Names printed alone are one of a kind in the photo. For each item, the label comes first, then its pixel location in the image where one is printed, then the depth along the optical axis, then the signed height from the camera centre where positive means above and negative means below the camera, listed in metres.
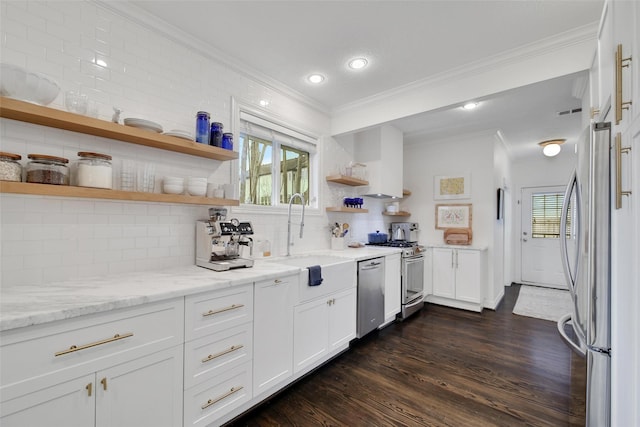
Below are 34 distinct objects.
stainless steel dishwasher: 2.83 -0.86
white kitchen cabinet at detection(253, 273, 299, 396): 1.83 -0.82
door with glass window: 5.66 -0.41
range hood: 3.84 +0.83
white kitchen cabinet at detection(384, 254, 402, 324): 3.27 -0.88
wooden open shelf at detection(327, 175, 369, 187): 3.38 +0.45
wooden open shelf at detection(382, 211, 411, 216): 4.51 +0.05
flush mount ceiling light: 4.61 +1.21
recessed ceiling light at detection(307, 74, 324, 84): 2.68 +1.36
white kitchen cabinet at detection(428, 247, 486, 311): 3.94 -0.89
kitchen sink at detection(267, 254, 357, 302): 2.19 -0.52
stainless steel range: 3.58 -0.82
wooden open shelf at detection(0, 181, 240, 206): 1.29 +0.10
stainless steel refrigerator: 1.28 -0.25
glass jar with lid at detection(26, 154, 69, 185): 1.39 +0.22
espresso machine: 1.98 -0.21
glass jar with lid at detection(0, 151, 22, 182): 1.30 +0.21
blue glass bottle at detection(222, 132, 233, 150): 2.22 +0.59
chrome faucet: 2.82 -0.17
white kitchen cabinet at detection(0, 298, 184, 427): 1.02 -0.68
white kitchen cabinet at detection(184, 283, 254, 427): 1.50 -0.82
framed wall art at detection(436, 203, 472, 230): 4.39 +0.01
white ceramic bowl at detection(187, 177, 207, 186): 2.00 +0.23
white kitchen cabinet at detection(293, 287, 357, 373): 2.14 -0.98
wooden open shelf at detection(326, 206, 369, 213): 3.36 +0.07
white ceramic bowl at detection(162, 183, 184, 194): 1.90 +0.17
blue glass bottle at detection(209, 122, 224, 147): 2.14 +0.61
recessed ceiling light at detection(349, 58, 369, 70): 2.42 +1.37
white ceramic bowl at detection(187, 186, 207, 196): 2.00 +0.16
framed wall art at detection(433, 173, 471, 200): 4.39 +0.49
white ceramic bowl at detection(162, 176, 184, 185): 1.90 +0.23
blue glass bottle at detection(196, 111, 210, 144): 2.04 +0.64
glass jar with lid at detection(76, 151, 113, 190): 1.53 +0.23
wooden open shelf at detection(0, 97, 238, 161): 1.33 +0.48
